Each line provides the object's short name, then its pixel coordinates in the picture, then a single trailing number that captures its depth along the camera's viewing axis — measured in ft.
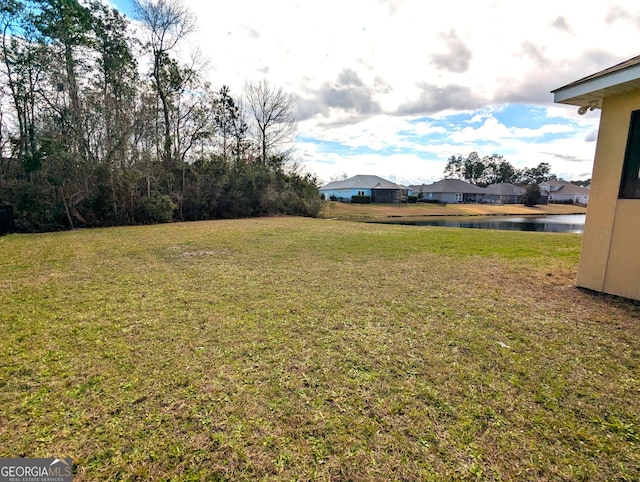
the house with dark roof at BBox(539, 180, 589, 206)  195.83
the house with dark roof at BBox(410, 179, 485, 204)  185.68
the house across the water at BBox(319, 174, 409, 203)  171.22
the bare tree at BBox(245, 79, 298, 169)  86.17
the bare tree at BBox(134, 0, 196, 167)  61.98
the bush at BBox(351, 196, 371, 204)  160.45
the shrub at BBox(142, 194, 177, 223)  48.75
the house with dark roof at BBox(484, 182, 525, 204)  194.18
